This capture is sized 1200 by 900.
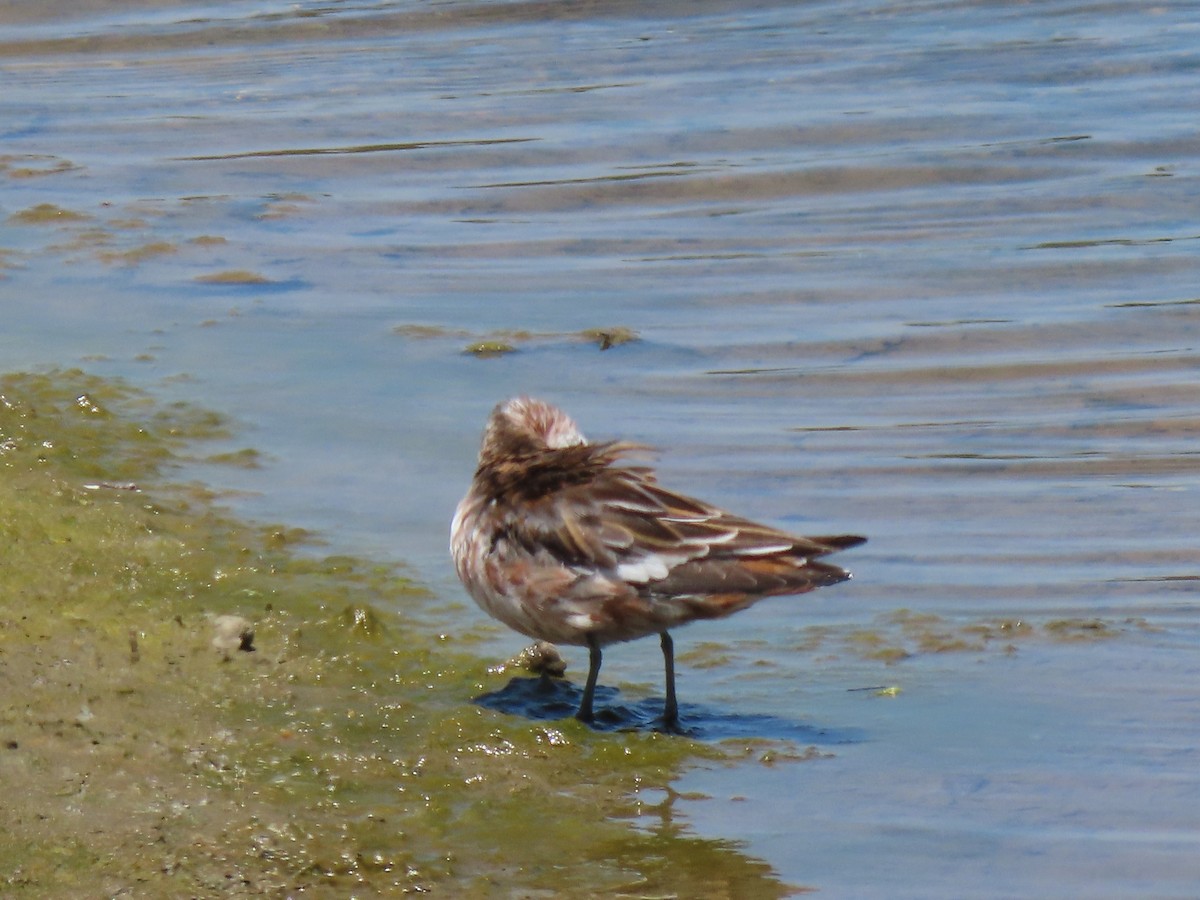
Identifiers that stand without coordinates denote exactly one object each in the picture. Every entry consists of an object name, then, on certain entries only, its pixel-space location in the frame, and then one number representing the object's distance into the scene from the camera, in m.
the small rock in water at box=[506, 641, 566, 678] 11.53
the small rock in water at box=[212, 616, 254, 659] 10.81
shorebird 10.37
